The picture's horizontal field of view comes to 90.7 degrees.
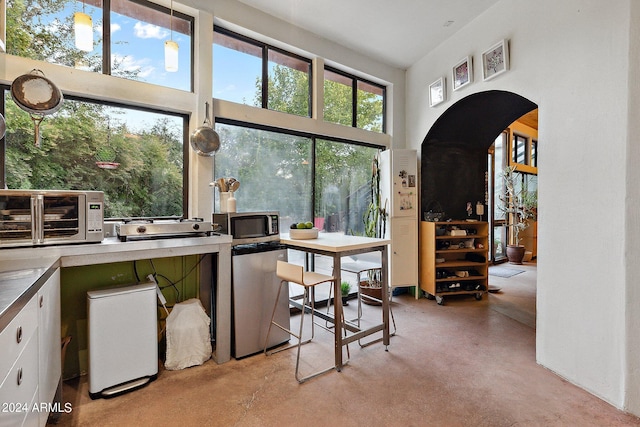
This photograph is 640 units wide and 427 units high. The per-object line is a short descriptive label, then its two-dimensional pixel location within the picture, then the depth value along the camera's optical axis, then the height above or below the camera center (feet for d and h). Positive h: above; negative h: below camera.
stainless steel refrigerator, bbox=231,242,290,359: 8.52 -2.29
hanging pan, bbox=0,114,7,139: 6.50 +1.79
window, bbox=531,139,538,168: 25.48 +4.94
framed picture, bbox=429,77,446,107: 12.58 +4.99
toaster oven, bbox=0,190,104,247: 6.02 -0.08
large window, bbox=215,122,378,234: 10.95 +1.54
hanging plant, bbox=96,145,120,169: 8.44 +1.49
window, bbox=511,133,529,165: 24.35 +5.04
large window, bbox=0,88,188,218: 7.55 +1.54
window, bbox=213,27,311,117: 10.52 +5.01
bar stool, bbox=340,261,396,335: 14.19 -2.38
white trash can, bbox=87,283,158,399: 6.70 -2.78
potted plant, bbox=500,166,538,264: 23.17 +0.41
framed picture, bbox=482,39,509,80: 9.60 +4.87
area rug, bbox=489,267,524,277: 19.67 -3.74
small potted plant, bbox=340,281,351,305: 13.34 -3.32
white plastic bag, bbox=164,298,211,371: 7.99 -3.18
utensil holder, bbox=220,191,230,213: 9.17 +0.41
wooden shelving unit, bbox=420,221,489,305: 13.73 -2.06
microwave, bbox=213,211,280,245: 8.64 -0.35
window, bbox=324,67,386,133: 13.39 +5.05
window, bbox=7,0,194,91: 7.63 +4.69
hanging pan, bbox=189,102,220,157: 9.21 +2.14
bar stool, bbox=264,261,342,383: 7.77 -1.70
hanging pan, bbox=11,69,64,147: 6.51 +2.48
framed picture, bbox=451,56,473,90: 11.16 +5.14
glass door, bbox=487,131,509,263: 21.97 +1.30
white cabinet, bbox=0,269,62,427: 3.48 -1.99
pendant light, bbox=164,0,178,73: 7.84 +3.93
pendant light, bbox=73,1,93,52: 6.59 +3.83
